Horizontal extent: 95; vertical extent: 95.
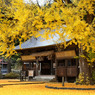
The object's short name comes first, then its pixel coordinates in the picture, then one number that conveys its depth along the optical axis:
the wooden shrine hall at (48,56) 18.64
